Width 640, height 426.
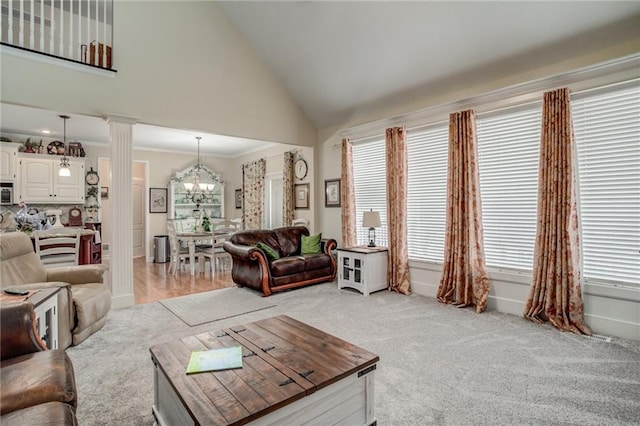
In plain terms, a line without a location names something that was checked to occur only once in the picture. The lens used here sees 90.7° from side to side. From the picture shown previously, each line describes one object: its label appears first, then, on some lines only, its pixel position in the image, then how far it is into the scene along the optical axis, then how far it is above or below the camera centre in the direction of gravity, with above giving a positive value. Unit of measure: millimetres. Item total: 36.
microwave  5828 +488
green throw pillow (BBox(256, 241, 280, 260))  4836 -533
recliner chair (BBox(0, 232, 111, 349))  2770 -637
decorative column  3986 +79
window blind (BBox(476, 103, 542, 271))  3605 +379
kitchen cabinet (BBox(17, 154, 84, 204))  6062 +751
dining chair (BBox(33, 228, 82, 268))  3765 -365
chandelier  8116 +644
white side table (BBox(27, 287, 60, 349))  2168 -689
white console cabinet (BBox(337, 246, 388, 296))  4645 -798
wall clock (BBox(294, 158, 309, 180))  6629 +1015
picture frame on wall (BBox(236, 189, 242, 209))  8906 +525
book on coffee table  1628 -771
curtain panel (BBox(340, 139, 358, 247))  5586 +300
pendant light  6074 +1100
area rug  3715 -1151
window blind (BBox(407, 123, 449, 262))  4418 +350
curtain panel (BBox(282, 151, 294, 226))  6906 +614
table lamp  4785 -65
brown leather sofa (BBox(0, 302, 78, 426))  1235 -724
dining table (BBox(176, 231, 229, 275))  5949 -393
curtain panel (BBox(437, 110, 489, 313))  3918 -141
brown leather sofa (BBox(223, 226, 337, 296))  4672 -711
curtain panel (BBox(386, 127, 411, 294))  4738 +52
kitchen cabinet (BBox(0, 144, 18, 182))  5742 +1056
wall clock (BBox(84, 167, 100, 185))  6938 +904
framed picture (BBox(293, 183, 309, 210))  6604 +449
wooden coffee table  1346 -787
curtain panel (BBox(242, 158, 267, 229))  7859 +623
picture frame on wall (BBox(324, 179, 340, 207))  5949 +452
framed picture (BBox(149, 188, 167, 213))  7902 +450
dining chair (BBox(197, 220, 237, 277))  6065 -618
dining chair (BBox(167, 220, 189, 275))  5984 -657
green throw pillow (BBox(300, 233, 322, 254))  5605 -494
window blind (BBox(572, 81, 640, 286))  2984 +326
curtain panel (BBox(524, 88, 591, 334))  3197 -170
